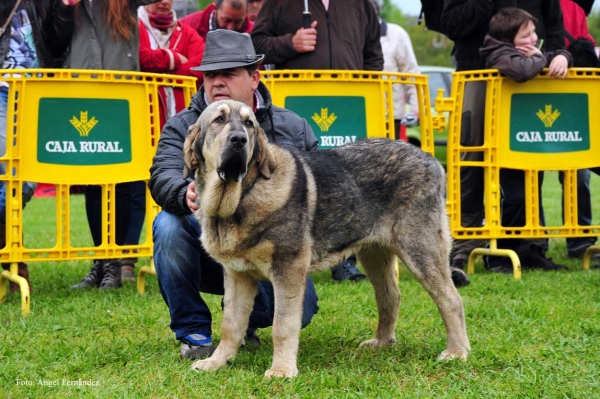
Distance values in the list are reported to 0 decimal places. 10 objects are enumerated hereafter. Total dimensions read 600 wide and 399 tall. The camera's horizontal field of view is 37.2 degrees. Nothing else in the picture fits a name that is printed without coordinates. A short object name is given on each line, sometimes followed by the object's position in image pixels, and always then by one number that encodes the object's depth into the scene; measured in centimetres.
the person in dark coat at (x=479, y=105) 790
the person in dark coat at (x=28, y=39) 680
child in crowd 750
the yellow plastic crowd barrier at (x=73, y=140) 651
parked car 1670
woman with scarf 784
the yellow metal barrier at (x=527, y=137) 773
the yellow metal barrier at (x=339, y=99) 723
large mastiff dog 443
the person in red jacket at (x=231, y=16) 836
